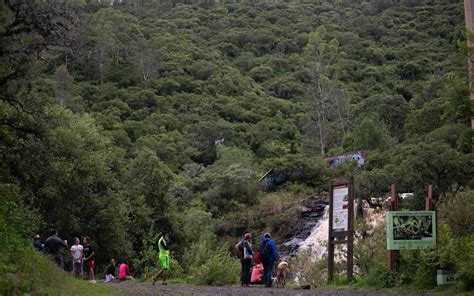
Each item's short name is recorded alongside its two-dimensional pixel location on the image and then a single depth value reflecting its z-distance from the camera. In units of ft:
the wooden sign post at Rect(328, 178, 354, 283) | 54.44
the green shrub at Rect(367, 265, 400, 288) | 47.21
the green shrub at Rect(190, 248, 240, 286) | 65.26
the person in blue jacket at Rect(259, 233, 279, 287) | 59.88
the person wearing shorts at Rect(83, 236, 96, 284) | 77.66
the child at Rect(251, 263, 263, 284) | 62.80
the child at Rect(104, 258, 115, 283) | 85.61
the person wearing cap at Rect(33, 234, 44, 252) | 66.48
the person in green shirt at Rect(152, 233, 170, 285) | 63.57
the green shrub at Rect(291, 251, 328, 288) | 70.21
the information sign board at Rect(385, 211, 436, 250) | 46.47
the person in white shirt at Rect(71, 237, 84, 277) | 72.33
